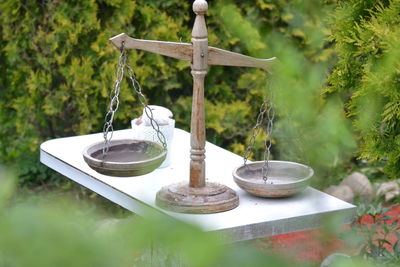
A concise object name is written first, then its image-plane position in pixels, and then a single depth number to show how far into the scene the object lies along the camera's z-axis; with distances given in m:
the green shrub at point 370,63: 3.61
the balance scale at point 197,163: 4.49
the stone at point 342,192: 8.47
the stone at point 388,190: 8.67
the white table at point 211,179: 4.38
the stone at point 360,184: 8.72
